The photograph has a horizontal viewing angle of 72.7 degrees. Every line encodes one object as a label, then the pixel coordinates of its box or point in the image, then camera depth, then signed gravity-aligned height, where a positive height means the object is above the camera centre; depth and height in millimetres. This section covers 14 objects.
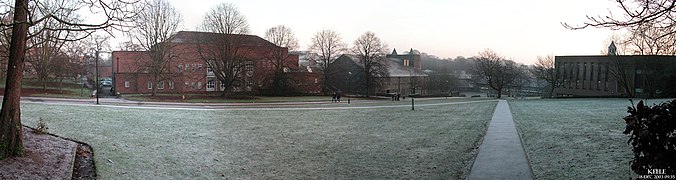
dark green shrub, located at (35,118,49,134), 13805 -1332
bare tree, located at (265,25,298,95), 55125 +3691
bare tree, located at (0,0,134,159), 10031 -113
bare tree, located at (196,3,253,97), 48562 +4363
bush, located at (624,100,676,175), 5617 -547
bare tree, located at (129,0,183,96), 45000 +4476
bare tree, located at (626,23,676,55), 9300 +1286
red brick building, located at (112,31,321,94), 49938 +2071
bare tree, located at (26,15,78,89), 43688 +2468
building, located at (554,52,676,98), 47062 +1656
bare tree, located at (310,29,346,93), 66375 +5647
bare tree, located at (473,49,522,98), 71125 +2492
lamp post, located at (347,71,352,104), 66562 +853
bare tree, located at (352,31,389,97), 61969 +4148
